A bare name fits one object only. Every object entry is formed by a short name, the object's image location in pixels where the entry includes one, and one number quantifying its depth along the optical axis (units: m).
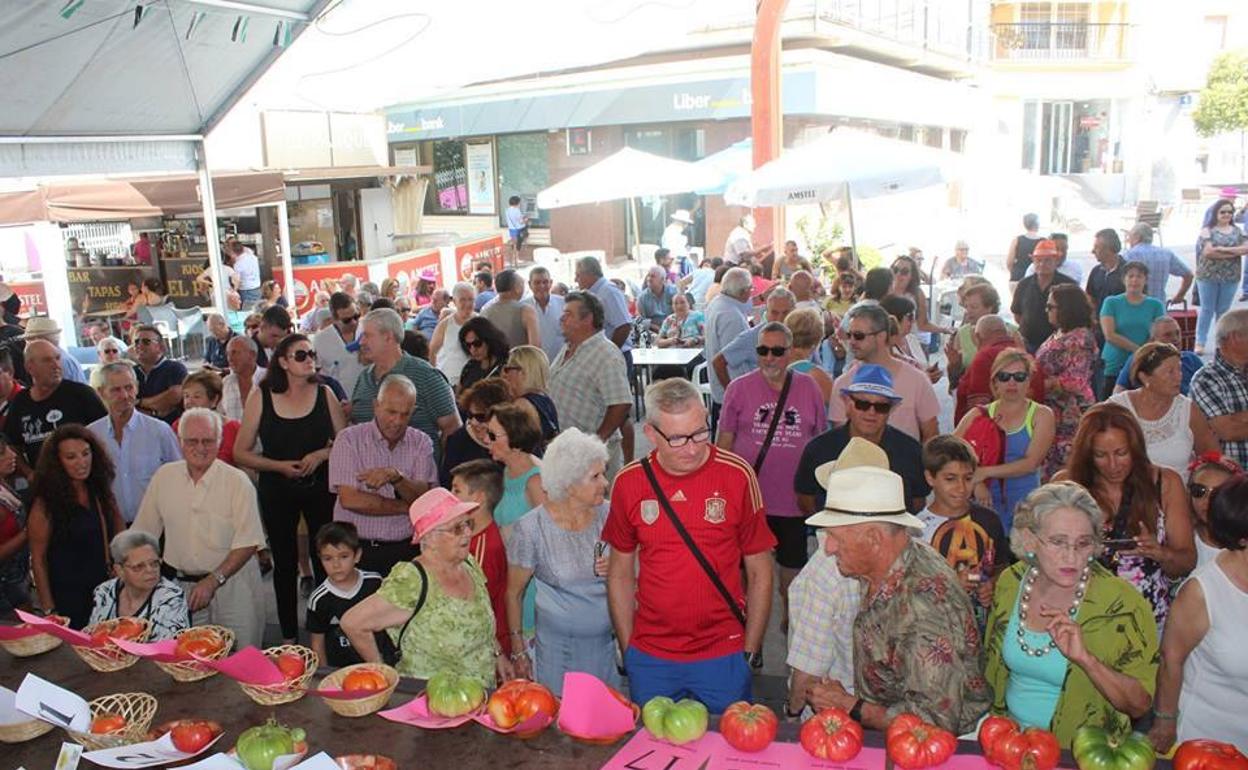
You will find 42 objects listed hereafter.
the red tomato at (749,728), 2.45
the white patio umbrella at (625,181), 12.99
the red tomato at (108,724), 2.67
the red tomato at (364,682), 2.76
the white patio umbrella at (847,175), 10.41
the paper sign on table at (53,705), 2.63
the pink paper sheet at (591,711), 2.55
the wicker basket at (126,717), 2.66
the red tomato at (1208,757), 2.15
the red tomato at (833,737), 2.39
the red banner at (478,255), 15.98
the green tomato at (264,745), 2.47
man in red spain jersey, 3.23
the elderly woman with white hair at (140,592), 3.92
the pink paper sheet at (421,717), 2.67
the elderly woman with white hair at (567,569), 3.57
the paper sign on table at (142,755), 2.56
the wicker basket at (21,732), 2.76
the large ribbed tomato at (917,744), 2.31
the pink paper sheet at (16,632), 3.35
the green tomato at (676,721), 2.50
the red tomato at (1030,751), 2.27
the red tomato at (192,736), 2.61
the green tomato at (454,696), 2.67
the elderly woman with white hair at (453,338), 7.90
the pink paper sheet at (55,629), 3.29
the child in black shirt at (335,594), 3.89
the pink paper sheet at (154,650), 3.08
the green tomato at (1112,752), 2.21
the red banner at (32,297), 11.13
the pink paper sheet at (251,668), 2.87
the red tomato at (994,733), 2.33
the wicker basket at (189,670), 3.04
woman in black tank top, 5.14
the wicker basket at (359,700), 2.75
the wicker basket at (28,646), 3.34
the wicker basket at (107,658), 3.18
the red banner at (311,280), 12.95
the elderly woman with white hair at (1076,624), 2.66
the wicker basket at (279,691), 2.83
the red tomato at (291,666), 2.88
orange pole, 14.37
